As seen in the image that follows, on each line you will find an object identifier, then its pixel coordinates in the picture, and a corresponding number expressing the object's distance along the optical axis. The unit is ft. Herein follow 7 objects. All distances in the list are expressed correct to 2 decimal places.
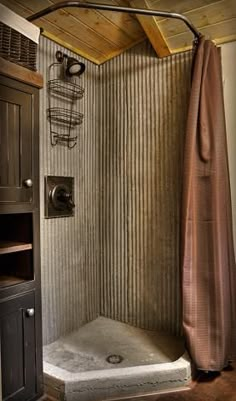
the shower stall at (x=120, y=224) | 6.77
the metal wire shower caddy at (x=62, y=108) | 6.91
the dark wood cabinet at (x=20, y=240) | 4.64
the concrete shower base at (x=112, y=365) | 5.38
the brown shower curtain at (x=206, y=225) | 5.90
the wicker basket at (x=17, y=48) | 4.54
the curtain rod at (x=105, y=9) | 5.16
